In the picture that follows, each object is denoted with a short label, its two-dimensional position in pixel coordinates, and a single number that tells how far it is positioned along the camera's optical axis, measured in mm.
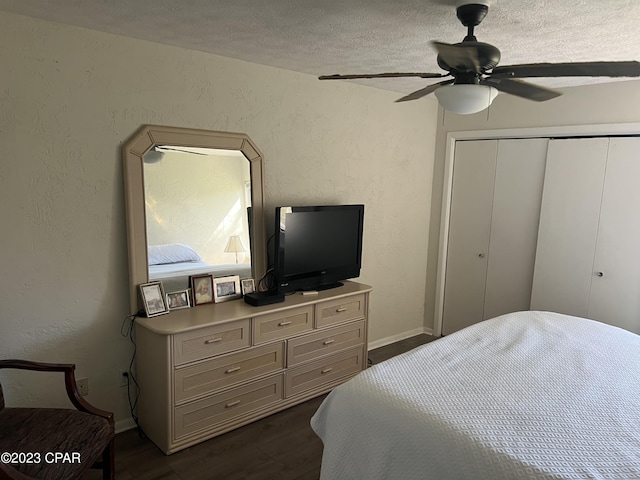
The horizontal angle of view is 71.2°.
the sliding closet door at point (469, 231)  4211
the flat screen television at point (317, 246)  3176
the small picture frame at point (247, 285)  3152
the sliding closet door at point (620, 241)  3404
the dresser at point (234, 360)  2553
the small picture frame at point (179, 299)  2820
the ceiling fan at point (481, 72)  1668
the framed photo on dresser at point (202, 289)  2914
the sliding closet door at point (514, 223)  3916
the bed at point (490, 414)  1528
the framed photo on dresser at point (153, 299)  2674
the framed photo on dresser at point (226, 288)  3014
